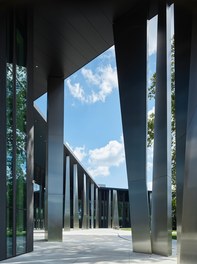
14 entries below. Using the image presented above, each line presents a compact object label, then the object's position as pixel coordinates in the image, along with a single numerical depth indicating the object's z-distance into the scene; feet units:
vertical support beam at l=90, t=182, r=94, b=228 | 124.33
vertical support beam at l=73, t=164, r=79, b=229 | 95.88
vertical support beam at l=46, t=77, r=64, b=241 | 42.52
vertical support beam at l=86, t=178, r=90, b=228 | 116.39
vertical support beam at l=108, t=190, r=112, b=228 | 136.90
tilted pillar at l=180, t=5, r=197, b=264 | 16.09
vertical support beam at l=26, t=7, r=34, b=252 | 31.42
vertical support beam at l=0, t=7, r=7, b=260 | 26.11
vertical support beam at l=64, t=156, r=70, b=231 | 79.95
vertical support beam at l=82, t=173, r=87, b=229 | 108.23
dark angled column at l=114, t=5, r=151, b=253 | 29.31
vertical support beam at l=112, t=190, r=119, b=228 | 131.39
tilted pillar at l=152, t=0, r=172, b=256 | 27.25
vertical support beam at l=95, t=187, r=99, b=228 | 130.41
